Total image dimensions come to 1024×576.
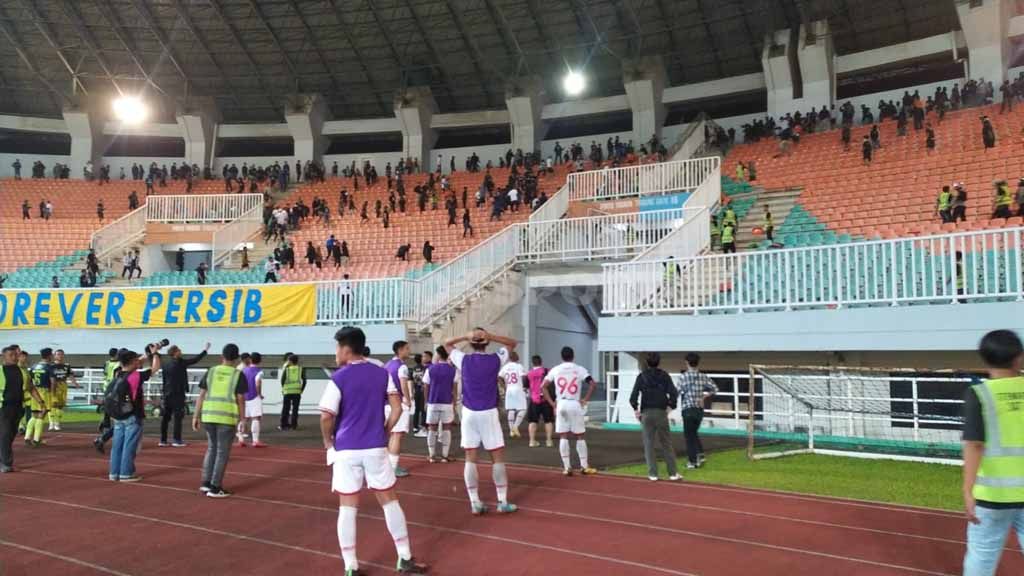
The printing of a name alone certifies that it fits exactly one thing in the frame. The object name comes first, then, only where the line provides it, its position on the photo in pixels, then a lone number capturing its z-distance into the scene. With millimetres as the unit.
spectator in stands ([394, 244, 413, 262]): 26266
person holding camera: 12719
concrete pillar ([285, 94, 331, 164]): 42156
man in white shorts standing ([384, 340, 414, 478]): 10047
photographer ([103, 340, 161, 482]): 9469
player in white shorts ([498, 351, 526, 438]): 13906
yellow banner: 20609
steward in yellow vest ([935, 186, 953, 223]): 17281
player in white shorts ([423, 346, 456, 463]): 11102
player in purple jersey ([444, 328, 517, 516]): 7574
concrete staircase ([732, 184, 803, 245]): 20625
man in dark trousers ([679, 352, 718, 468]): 10438
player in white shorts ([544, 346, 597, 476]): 9750
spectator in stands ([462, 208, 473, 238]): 27234
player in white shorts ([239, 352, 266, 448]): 13391
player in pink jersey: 13172
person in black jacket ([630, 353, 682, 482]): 9648
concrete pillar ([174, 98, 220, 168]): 42906
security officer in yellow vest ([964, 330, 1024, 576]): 4043
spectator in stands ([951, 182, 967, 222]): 17156
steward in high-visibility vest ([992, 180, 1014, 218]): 16438
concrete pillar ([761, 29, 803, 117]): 33688
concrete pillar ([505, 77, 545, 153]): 39375
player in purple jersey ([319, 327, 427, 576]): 5387
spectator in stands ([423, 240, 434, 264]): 25078
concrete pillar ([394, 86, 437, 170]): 40906
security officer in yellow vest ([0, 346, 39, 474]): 10203
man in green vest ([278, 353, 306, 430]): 15688
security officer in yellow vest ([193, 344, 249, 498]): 8672
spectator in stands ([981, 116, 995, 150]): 22312
